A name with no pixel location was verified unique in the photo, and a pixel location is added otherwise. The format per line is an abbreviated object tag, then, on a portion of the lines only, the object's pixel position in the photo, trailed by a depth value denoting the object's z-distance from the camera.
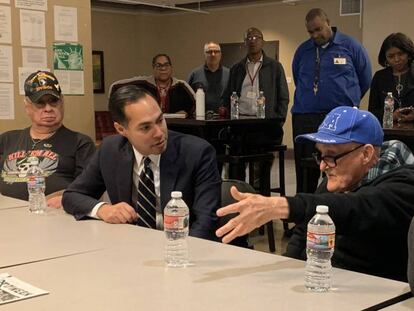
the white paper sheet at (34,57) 3.88
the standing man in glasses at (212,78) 6.26
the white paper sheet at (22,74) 3.86
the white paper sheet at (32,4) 3.81
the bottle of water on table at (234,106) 5.18
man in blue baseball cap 1.62
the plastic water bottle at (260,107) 5.25
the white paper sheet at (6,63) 3.78
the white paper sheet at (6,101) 3.80
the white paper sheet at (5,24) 3.74
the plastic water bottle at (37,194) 2.55
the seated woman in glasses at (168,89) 5.54
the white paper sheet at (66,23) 4.00
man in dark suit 2.37
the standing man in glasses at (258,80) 5.59
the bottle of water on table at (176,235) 1.74
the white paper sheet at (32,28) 3.84
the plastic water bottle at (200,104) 4.91
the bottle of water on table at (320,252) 1.48
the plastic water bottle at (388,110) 4.34
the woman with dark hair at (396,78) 4.40
